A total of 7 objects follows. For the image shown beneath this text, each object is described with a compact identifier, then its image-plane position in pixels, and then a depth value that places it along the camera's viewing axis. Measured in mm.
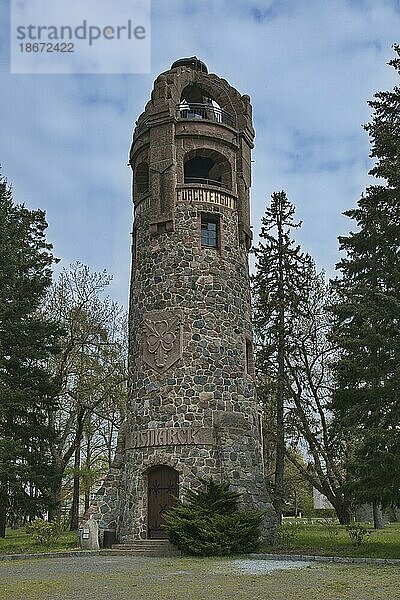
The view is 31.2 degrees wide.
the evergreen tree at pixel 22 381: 23766
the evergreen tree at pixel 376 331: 16359
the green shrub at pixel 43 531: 21219
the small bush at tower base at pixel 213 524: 16906
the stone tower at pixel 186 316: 20203
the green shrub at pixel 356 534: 18750
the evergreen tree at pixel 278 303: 28484
